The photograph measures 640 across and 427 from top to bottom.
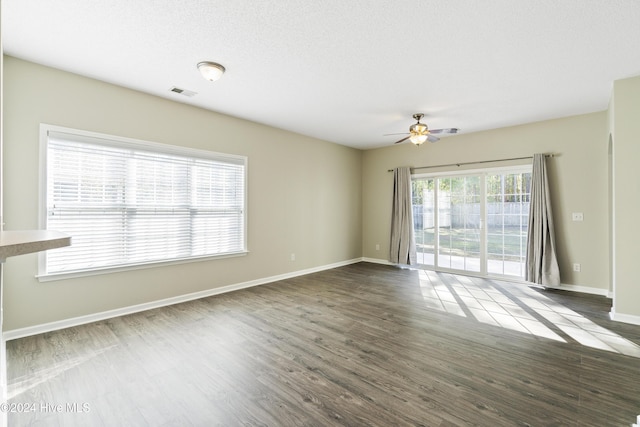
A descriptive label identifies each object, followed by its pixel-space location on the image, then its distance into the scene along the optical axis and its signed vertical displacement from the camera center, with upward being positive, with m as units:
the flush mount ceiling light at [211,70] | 3.07 +1.53
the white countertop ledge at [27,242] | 0.77 -0.08
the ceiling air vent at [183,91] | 3.74 +1.59
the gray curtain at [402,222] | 6.50 -0.13
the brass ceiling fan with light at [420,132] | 4.48 +1.28
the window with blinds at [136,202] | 3.25 +0.16
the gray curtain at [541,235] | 4.81 -0.30
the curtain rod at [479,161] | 5.16 +1.06
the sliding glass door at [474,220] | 5.35 -0.07
